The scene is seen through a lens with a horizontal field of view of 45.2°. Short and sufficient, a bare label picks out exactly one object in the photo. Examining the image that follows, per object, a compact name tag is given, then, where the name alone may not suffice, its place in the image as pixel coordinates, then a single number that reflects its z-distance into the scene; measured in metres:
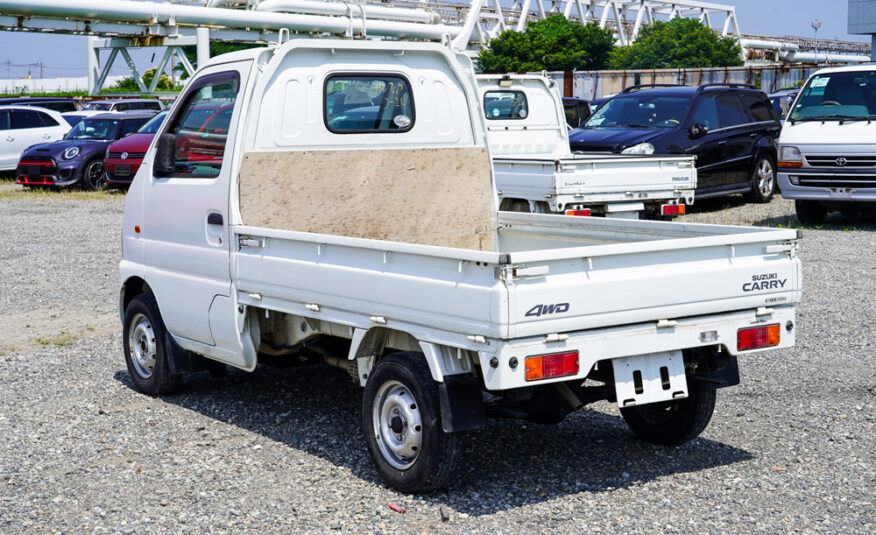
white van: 14.27
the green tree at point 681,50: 73.75
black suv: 15.73
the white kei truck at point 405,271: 4.55
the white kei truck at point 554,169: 11.46
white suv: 24.64
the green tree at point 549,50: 66.00
